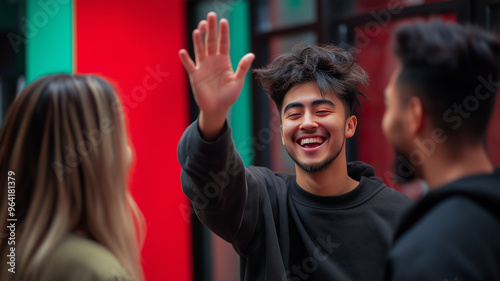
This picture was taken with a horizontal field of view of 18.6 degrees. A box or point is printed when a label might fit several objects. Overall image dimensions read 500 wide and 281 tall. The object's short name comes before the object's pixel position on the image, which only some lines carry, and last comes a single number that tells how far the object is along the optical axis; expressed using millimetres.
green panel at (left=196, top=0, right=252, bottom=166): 4468
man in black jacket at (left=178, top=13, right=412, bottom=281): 2949
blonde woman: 2733
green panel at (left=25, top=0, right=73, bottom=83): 4368
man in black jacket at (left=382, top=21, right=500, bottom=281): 2675
